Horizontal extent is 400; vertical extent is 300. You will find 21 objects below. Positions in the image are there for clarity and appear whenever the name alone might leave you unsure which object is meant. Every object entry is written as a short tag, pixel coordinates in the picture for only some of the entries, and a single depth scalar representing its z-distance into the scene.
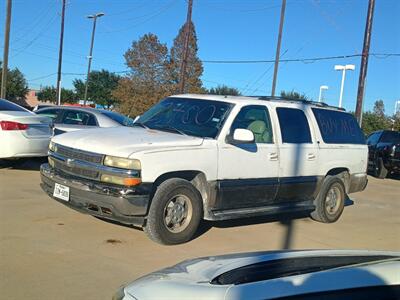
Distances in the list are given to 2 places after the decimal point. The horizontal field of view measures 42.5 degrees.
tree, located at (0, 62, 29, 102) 76.74
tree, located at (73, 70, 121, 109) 88.00
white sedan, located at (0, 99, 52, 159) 9.83
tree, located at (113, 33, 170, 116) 57.38
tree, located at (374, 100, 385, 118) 56.45
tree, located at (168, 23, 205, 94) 54.50
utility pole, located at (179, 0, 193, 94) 23.53
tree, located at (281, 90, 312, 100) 41.09
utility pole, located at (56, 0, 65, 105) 36.28
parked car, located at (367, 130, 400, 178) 17.19
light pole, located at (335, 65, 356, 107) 33.00
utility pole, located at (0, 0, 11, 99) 22.91
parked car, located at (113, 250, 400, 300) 2.16
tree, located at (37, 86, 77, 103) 90.01
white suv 5.77
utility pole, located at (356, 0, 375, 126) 18.52
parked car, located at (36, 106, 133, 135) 11.99
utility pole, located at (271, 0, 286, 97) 29.58
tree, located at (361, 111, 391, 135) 48.72
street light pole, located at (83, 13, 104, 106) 45.31
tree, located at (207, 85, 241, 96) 55.15
